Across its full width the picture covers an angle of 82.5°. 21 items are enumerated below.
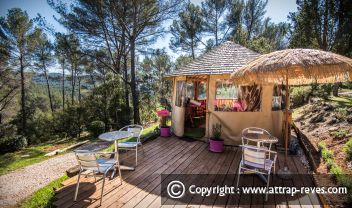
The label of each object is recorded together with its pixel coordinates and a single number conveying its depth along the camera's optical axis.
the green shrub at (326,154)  5.08
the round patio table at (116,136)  4.34
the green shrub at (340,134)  6.23
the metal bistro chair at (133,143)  5.21
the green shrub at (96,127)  13.90
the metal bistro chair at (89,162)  3.47
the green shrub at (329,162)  4.61
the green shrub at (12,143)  13.33
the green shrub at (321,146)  5.68
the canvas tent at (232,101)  6.49
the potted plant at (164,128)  7.64
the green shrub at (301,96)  15.14
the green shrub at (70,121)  17.45
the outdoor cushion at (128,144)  5.19
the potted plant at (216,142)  5.85
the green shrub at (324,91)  13.20
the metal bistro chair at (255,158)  3.49
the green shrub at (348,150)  4.93
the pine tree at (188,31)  19.38
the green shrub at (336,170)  4.22
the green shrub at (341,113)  7.71
